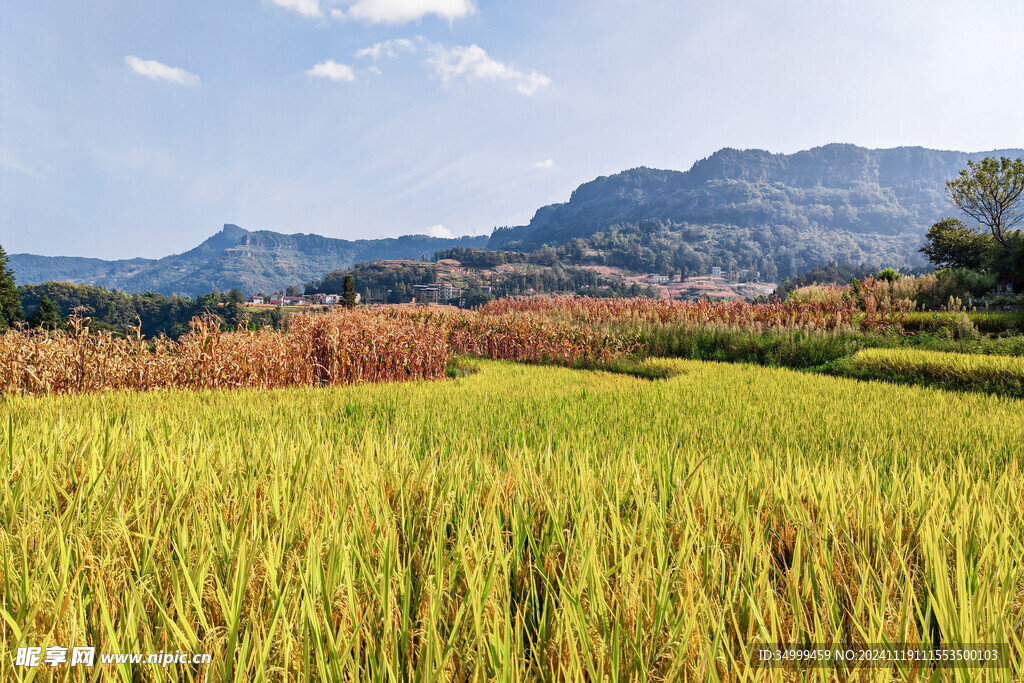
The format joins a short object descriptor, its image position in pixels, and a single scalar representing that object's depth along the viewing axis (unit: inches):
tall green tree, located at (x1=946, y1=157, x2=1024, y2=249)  1004.6
